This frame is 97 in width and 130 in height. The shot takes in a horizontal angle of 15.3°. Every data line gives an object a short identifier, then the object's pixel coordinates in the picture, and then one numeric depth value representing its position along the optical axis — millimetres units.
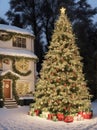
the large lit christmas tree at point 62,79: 21828
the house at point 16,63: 35281
